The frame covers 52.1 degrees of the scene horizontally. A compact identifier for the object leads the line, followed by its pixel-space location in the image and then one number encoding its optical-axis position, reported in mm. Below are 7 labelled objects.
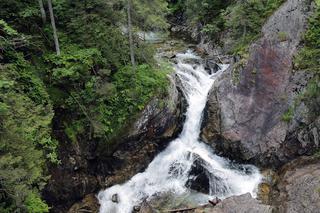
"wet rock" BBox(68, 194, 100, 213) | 14742
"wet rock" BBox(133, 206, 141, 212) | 15089
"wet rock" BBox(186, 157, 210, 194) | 16109
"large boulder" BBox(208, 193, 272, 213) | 13375
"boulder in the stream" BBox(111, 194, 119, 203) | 15488
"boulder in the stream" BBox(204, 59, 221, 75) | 21719
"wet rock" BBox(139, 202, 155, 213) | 14695
